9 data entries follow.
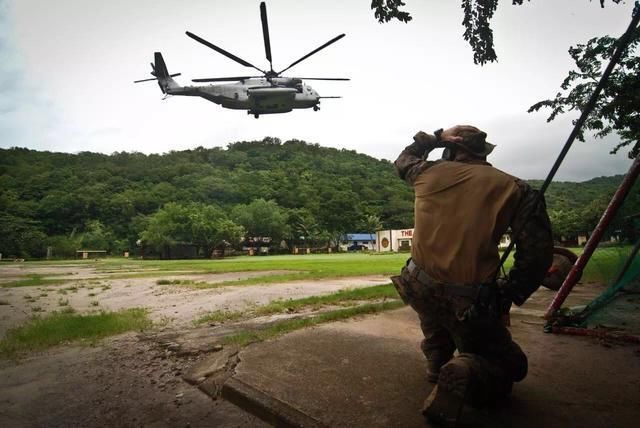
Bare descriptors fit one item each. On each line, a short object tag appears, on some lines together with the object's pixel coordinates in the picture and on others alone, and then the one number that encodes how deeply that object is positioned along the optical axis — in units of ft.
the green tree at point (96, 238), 233.35
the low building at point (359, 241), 312.91
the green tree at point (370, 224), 328.08
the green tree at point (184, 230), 174.81
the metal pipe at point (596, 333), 13.41
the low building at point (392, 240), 246.06
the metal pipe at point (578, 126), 5.55
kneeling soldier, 7.34
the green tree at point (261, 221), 251.80
